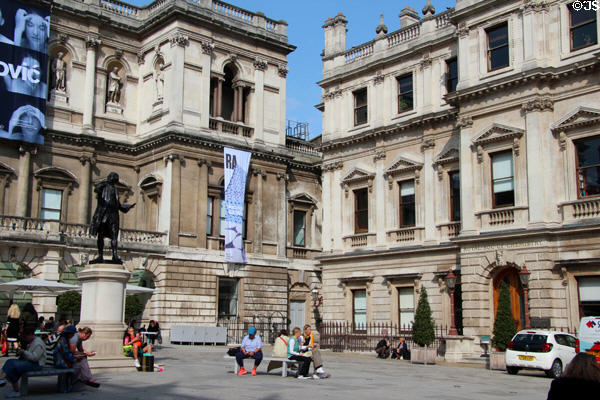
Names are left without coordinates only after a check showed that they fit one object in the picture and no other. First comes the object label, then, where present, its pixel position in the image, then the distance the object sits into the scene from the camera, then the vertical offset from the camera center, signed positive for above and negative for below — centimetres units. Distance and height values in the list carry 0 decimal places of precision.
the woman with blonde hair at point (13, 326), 2434 -65
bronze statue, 1977 +250
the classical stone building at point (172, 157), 3766 +834
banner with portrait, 3634 +1197
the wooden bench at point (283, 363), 1881 -141
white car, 2161 -121
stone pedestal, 1844 +6
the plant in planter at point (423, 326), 2867 -67
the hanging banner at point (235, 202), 4059 +595
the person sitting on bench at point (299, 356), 1884 -122
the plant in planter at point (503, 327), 2519 -58
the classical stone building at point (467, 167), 2659 +608
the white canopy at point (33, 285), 2722 +79
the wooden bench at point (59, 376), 1315 -131
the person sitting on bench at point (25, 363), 1317 -102
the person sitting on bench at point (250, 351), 1900 -111
